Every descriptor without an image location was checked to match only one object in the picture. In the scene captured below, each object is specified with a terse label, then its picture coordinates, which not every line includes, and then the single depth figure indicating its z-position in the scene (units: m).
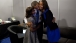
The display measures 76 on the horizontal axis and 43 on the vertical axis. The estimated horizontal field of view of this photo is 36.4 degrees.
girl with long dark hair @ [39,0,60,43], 2.35
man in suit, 2.37
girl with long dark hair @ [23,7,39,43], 2.38
